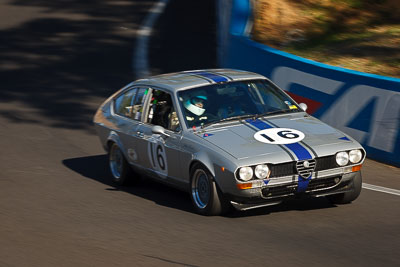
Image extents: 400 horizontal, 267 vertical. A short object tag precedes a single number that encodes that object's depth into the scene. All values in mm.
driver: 18234
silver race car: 16047
